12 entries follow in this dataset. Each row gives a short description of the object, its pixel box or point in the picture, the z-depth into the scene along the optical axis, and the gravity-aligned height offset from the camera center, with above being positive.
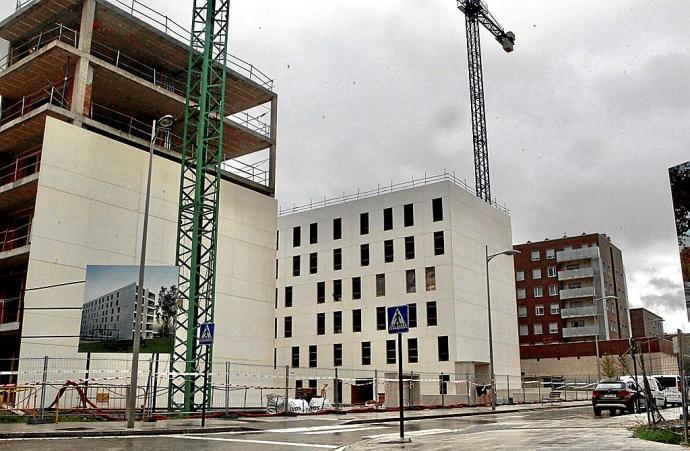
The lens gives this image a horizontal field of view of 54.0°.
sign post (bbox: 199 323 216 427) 19.81 +1.44
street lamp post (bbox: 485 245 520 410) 35.03 -0.09
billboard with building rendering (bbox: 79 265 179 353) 27.41 +3.06
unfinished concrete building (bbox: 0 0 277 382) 30.89 +10.67
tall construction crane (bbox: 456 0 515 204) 81.56 +39.01
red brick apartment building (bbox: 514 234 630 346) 89.69 +12.34
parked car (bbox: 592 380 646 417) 26.53 -0.63
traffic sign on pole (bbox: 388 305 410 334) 14.84 +1.34
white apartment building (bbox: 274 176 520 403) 56.28 +8.73
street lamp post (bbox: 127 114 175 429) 18.59 +1.12
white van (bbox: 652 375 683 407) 32.47 -0.38
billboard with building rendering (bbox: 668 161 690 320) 11.53 +2.94
